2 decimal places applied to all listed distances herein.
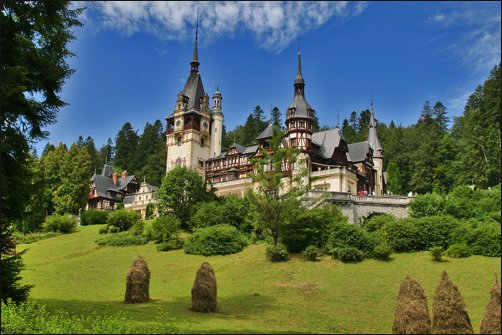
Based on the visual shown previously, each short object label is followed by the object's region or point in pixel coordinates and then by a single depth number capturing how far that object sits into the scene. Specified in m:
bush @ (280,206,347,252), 38.88
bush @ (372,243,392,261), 35.56
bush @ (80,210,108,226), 67.50
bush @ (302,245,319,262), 37.09
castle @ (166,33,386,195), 60.34
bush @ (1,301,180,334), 12.73
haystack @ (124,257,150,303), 22.34
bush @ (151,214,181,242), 47.00
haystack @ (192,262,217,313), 20.34
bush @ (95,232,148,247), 49.19
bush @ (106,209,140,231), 56.92
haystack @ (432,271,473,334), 16.42
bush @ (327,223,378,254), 36.84
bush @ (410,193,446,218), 43.81
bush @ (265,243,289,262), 37.47
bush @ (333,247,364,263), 35.84
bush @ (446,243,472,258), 35.00
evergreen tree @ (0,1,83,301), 16.28
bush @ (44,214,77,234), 59.91
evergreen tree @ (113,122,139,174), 108.41
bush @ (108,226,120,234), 55.97
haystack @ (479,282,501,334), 15.36
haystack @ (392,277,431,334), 16.22
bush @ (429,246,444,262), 33.56
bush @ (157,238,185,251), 45.12
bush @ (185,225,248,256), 42.22
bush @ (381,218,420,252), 37.72
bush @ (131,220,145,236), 51.88
